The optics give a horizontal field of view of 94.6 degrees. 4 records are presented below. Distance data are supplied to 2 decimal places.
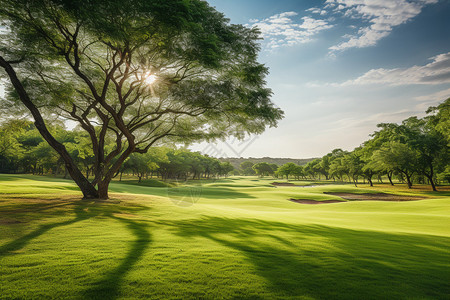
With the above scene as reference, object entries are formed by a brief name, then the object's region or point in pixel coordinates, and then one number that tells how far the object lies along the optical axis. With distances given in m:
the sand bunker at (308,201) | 33.22
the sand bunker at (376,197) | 36.17
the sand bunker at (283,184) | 85.81
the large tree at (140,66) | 10.08
